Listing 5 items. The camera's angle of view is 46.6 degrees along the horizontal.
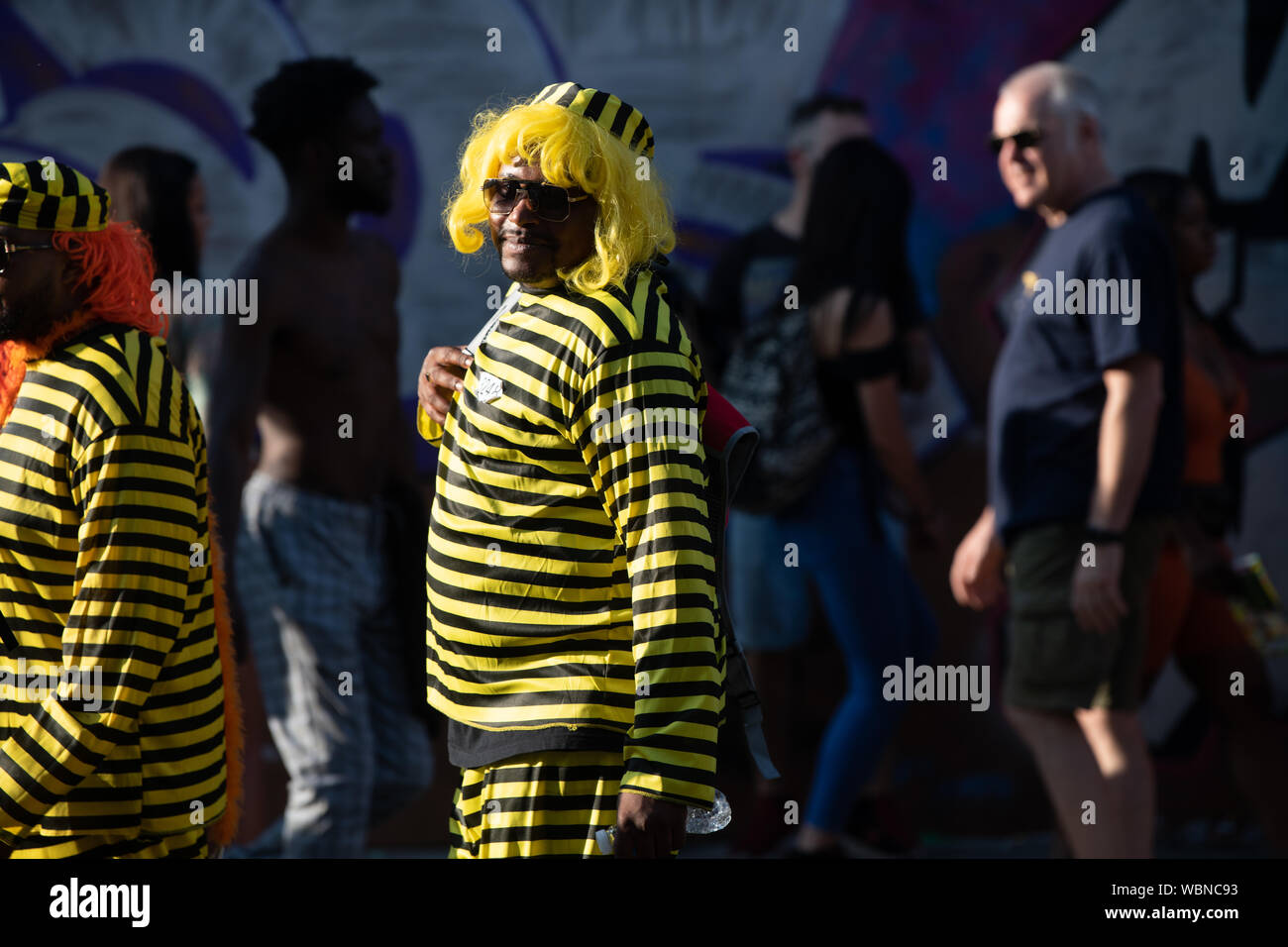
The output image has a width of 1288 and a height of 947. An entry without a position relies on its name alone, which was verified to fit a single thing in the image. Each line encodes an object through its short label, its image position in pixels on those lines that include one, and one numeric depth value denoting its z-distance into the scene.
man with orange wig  2.41
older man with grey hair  4.13
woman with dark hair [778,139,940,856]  5.10
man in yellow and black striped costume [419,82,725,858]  2.24
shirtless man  4.59
